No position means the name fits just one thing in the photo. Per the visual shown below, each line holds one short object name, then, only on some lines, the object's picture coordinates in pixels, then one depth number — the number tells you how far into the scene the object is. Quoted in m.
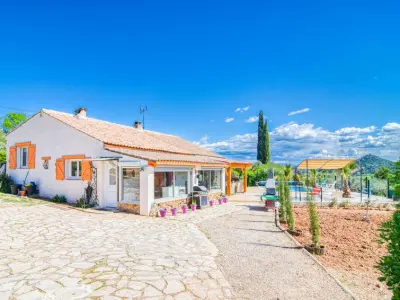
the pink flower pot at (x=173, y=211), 13.66
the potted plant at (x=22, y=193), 17.02
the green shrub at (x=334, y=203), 17.42
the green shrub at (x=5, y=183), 18.48
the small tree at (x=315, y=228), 8.01
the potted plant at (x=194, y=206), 15.63
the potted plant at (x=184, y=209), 14.61
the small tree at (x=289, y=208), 10.71
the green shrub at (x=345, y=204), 17.27
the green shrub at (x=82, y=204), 14.54
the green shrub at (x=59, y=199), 15.91
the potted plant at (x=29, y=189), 17.22
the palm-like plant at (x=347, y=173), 22.80
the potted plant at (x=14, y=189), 18.02
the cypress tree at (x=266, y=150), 53.35
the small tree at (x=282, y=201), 12.41
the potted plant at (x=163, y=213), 13.14
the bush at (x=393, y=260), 3.26
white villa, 13.96
